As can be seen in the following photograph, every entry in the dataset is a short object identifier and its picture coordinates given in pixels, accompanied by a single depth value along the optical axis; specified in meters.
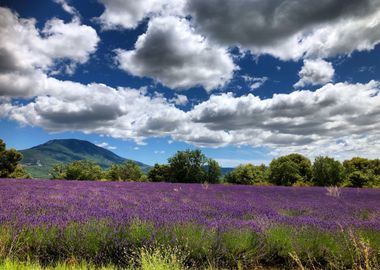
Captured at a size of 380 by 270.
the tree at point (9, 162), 40.31
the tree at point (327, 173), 35.31
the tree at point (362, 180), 34.75
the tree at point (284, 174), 38.22
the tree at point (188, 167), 41.50
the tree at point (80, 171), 33.88
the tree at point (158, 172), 46.03
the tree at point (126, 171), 42.00
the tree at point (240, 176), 50.00
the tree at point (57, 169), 48.21
